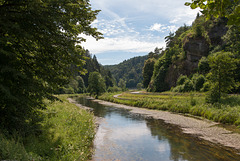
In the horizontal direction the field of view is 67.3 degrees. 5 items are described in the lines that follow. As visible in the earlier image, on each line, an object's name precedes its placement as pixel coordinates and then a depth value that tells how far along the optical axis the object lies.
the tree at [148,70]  88.62
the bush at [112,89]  115.07
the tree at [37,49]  7.66
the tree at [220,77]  29.06
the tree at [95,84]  77.88
